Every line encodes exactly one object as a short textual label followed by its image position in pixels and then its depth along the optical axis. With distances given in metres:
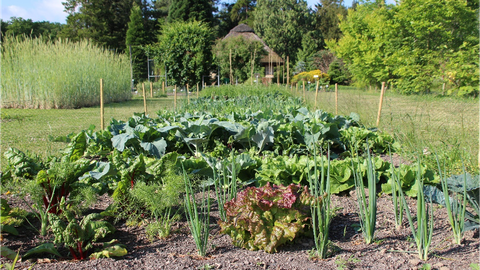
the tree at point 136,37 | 24.66
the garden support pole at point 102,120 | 4.77
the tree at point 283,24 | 31.48
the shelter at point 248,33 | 30.16
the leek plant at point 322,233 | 1.50
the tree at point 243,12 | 39.22
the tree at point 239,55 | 19.91
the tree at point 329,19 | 34.75
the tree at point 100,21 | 29.19
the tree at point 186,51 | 16.33
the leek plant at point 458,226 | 1.65
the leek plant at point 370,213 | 1.57
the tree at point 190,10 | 26.31
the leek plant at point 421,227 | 1.44
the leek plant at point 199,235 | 1.51
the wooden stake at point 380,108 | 5.25
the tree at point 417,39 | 12.30
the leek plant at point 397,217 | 1.69
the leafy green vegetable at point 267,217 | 1.69
